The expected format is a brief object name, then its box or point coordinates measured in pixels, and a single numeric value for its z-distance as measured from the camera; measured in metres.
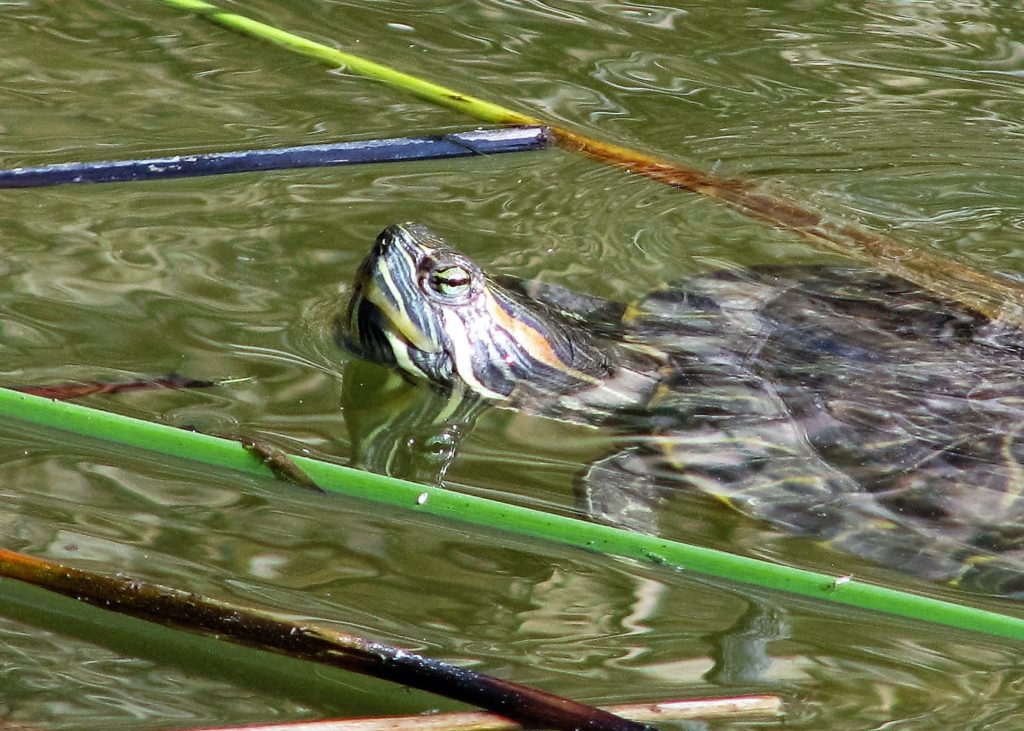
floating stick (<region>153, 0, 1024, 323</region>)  3.43
